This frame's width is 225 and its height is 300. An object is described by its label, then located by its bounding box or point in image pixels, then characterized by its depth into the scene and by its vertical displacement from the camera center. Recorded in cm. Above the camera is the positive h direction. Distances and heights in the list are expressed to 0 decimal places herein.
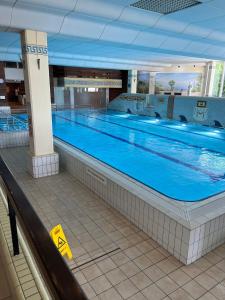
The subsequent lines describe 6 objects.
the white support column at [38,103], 413 -21
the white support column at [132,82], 1695 +85
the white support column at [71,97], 1668 -33
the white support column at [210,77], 1391 +110
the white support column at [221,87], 1480 +50
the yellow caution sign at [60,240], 237 -151
